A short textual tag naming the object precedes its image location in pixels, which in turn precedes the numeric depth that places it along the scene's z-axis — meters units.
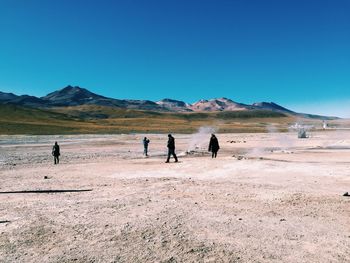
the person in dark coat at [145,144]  38.72
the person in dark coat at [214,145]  32.31
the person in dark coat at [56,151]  32.09
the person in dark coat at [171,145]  29.20
